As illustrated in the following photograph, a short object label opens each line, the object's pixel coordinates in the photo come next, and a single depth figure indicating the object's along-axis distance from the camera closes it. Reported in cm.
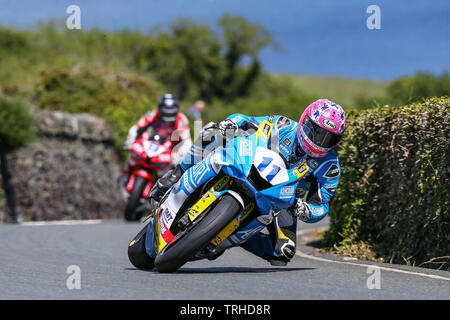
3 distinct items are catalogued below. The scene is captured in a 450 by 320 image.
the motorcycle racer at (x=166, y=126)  1319
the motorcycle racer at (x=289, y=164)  632
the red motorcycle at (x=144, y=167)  1349
